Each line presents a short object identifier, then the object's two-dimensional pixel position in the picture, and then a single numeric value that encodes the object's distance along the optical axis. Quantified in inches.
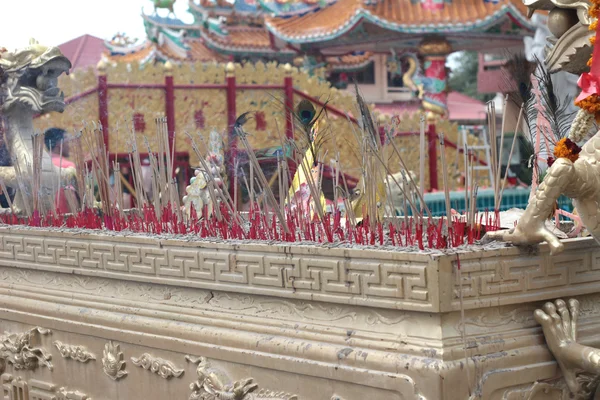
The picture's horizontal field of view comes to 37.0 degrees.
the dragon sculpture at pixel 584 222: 90.0
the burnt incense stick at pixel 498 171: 107.0
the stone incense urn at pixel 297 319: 90.4
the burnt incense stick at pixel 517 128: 108.0
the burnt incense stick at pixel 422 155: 105.7
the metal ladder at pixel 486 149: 346.5
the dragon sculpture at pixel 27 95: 178.9
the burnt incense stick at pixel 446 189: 99.4
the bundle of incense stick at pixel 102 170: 147.4
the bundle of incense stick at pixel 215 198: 123.2
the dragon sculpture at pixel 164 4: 636.1
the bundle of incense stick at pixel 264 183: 113.1
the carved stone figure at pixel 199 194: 163.3
